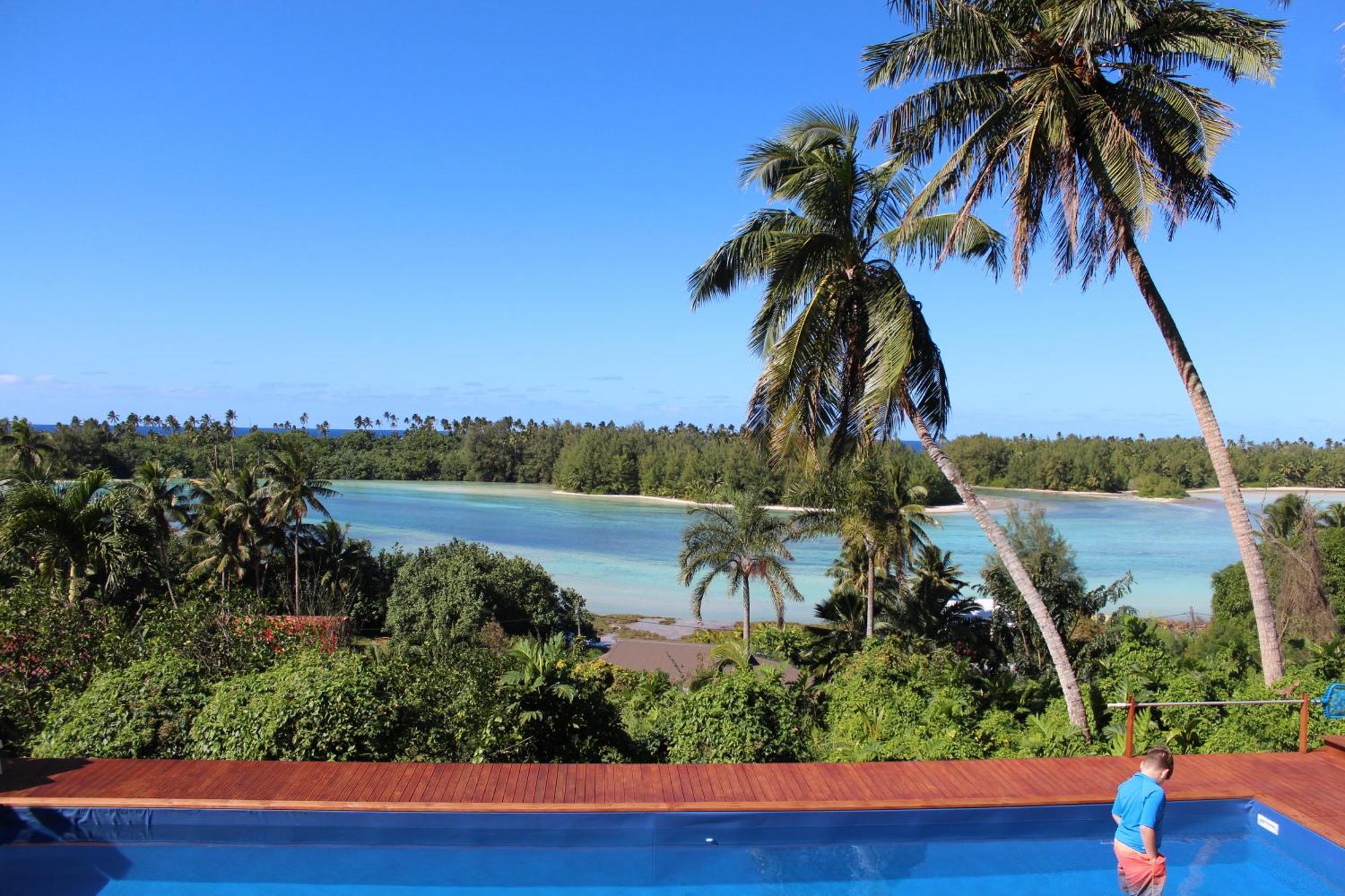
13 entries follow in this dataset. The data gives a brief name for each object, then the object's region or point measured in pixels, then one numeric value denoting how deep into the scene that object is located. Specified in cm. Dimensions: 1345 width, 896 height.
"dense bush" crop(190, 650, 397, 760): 671
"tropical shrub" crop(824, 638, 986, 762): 740
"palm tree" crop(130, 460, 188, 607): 2556
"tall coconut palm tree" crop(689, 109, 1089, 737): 865
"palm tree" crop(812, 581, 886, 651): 2502
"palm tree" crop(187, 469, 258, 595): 2802
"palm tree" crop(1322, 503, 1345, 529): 2797
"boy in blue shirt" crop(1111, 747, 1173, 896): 437
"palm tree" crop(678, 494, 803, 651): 2616
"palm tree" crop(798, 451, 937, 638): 2341
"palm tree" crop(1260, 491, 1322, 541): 2487
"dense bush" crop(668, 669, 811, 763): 715
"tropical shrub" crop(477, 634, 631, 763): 709
